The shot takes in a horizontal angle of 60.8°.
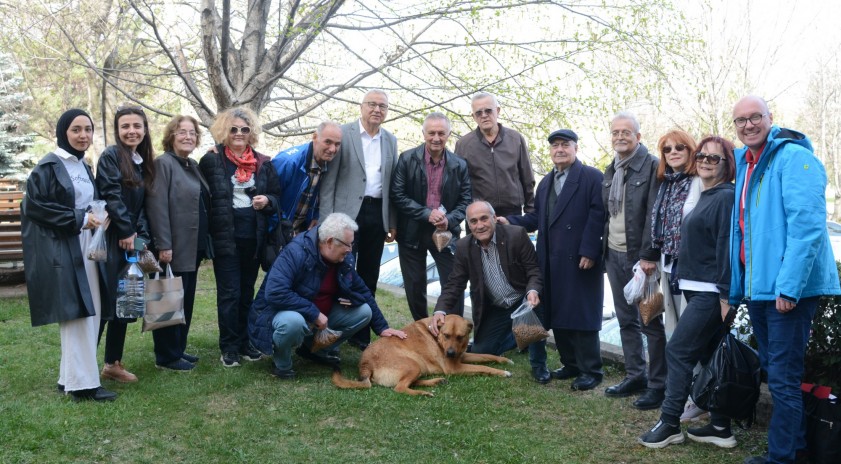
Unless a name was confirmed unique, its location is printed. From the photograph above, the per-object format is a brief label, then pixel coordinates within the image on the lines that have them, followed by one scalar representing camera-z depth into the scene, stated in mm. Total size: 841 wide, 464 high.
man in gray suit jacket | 6059
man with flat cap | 5406
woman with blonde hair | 5660
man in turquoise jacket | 3543
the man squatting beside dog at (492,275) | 5676
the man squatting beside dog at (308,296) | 5387
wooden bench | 9297
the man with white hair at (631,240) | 4926
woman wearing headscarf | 4586
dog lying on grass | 5445
